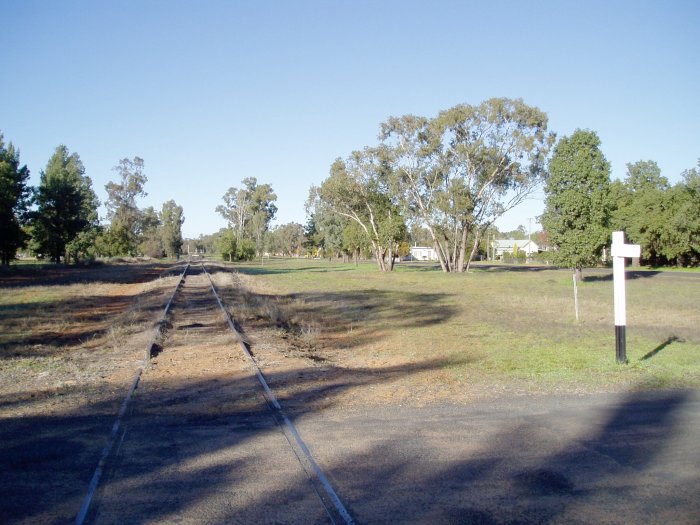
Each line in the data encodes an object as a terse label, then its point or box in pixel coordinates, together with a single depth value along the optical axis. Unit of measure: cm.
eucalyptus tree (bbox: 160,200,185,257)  14450
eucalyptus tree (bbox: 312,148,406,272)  6562
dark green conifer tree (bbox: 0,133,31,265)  4906
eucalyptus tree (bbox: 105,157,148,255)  10875
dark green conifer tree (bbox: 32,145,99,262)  6241
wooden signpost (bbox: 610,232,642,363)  1071
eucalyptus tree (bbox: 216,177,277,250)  12338
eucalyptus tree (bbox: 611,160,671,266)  6762
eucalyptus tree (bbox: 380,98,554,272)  5812
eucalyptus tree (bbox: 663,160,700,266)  6369
